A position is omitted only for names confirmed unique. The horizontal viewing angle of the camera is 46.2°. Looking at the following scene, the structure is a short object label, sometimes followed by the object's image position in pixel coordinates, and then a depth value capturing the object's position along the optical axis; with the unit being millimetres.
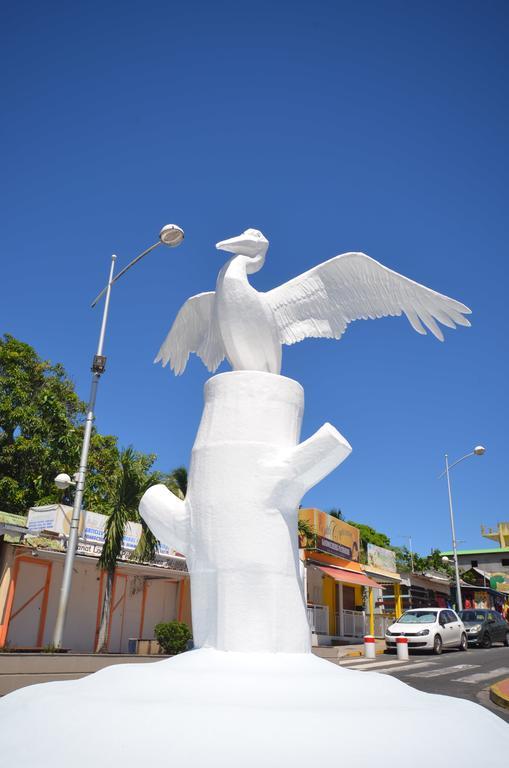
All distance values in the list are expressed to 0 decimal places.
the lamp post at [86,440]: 11055
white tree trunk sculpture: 4969
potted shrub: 14695
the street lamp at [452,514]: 26125
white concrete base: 3219
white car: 16984
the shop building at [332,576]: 19312
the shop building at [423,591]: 32844
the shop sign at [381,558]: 26188
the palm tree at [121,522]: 13420
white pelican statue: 6042
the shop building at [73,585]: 14109
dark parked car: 20052
